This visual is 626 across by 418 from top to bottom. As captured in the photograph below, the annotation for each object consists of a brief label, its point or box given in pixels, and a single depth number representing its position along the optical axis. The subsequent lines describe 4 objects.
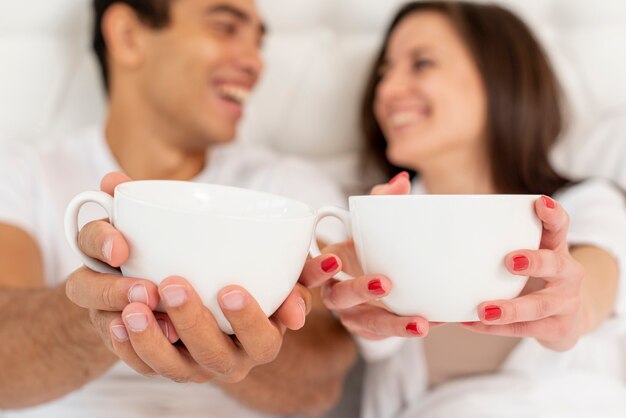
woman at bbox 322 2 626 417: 0.91
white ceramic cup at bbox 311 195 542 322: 0.51
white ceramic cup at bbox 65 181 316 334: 0.46
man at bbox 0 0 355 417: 0.52
